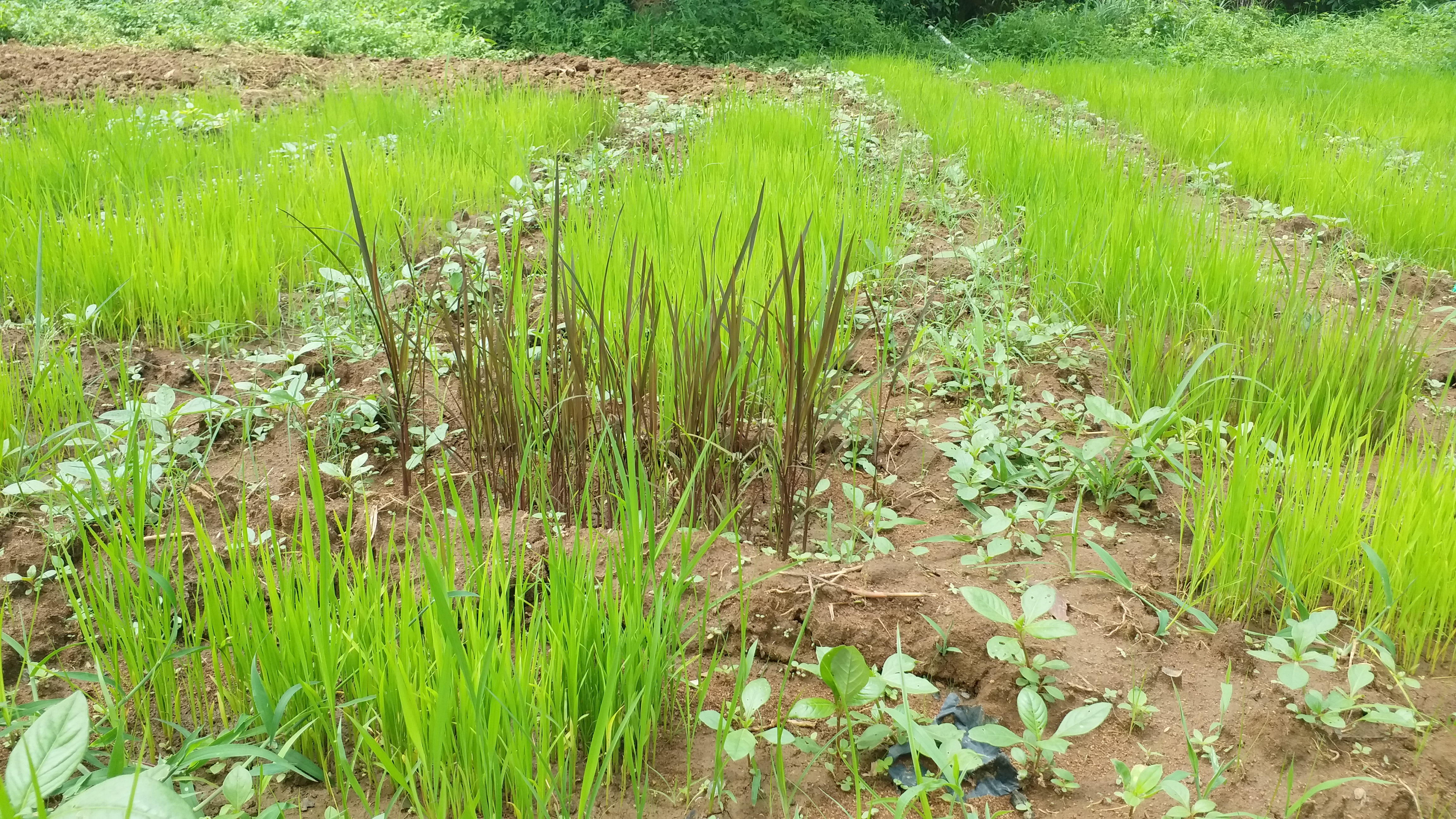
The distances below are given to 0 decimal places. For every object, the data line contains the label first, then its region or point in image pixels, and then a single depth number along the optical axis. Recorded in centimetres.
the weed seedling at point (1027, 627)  124
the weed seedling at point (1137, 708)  124
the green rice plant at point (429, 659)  101
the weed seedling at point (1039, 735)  110
